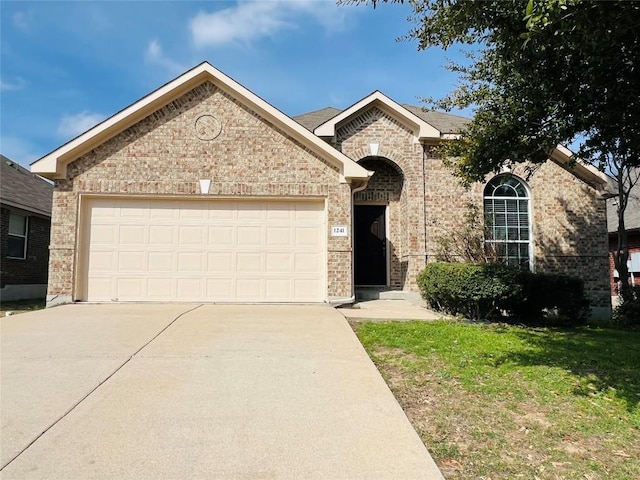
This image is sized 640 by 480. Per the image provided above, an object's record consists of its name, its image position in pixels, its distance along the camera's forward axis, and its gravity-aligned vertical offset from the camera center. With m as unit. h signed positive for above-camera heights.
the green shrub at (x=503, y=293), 9.48 -0.53
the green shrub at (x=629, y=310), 11.05 -1.00
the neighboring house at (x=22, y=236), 14.49 +0.96
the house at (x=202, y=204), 10.68 +1.47
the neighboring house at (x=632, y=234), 19.79 +1.61
